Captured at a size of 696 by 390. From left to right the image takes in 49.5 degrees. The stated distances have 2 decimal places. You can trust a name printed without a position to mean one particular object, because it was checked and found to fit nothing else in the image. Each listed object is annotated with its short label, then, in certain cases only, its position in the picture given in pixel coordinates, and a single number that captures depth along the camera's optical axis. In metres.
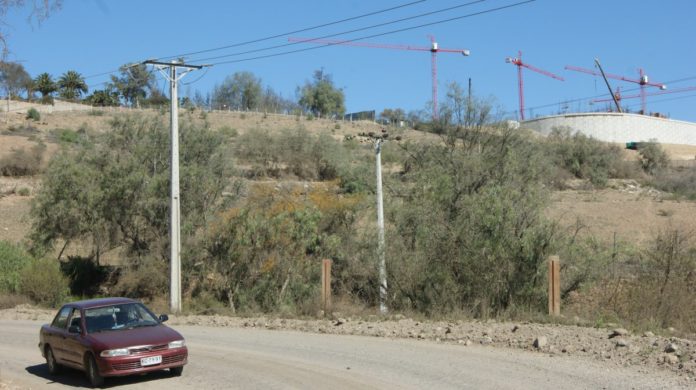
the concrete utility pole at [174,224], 26.78
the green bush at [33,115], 85.00
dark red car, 13.08
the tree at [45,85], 108.49
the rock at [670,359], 13.19
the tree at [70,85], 114.63
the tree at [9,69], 11.26
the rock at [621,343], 14.62
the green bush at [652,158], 84.19
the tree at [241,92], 134.88
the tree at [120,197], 35.06
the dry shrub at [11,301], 31.89
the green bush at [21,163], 62.94
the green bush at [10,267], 33.66
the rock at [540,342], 15.35
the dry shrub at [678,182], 63.69
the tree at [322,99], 142.50
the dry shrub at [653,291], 19.89
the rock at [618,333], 15.65
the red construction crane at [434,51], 139.55
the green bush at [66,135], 69.50
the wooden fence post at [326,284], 23.83
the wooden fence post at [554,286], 19.64
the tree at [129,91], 109.00
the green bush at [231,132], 73.74
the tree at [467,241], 23.06
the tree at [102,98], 111.62
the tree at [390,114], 105.47
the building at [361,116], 118.15
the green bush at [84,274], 35.97
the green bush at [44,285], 33.41
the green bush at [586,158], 74.62
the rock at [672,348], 13.75
